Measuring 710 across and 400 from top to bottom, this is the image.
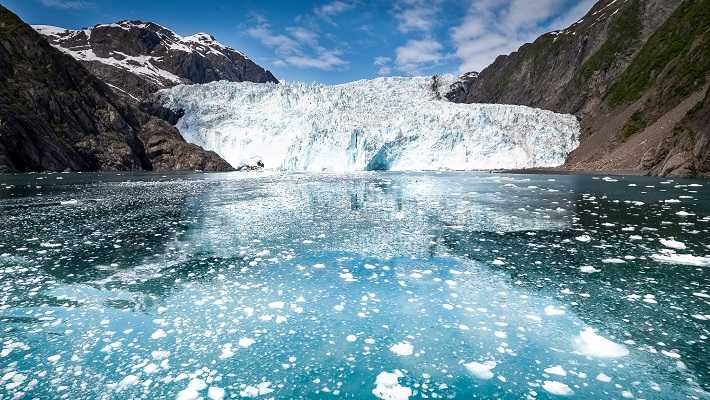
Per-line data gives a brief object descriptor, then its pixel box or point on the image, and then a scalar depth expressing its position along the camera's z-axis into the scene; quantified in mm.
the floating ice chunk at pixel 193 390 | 3887
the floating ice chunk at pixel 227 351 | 4648
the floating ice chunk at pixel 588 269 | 7616
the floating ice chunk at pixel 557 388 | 3928
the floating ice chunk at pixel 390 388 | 3917
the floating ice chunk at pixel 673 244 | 9141
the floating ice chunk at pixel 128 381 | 4078
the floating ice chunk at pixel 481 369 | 4246
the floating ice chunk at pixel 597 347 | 4660
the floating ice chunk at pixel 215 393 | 3879
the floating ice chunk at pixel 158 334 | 5129
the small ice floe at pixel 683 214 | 13422
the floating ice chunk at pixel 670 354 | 4559
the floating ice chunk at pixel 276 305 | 6084
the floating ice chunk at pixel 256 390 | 3934
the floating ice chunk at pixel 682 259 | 7945
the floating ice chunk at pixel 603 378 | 4145
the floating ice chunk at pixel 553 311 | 5734
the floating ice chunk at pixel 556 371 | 4281
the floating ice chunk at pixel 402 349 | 4730
